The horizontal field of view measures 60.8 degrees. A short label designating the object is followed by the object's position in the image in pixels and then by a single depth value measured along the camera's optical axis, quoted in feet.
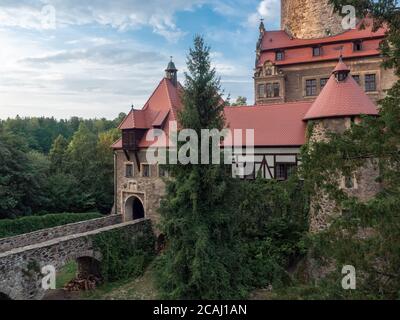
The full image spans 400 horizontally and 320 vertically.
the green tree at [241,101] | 131.85
